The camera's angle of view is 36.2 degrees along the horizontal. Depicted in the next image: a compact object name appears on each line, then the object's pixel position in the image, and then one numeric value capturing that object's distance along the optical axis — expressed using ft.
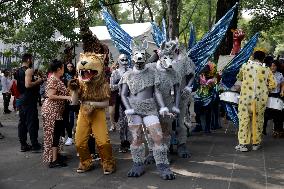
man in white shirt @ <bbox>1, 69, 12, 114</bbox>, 49.37
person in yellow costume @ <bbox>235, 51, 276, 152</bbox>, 25.20
